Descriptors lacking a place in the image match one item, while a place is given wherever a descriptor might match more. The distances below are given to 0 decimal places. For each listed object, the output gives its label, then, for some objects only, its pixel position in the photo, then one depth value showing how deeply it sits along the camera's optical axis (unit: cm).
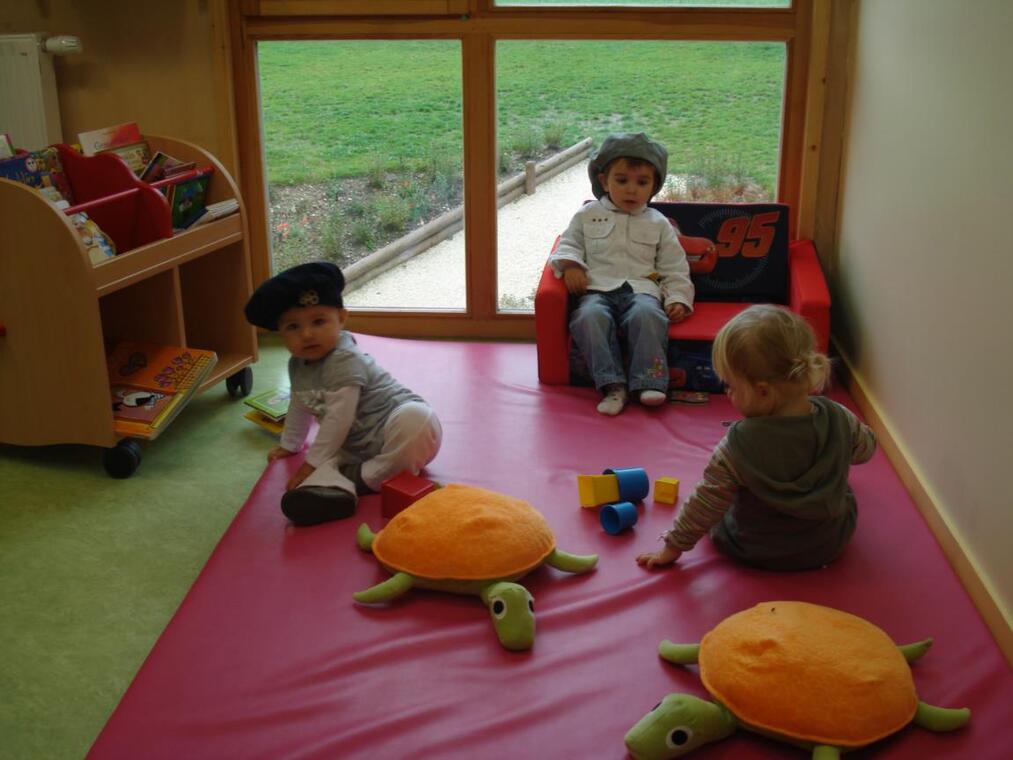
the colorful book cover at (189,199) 333
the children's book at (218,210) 329
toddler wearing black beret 251
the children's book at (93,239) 282
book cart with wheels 273
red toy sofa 369
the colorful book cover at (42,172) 301
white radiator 376
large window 379
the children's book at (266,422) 314
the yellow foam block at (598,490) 255
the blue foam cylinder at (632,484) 256
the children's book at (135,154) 335
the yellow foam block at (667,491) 257
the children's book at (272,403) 317
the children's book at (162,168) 335
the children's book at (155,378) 290
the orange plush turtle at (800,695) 168
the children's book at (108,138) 327
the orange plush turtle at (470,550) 214
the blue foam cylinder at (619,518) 242
